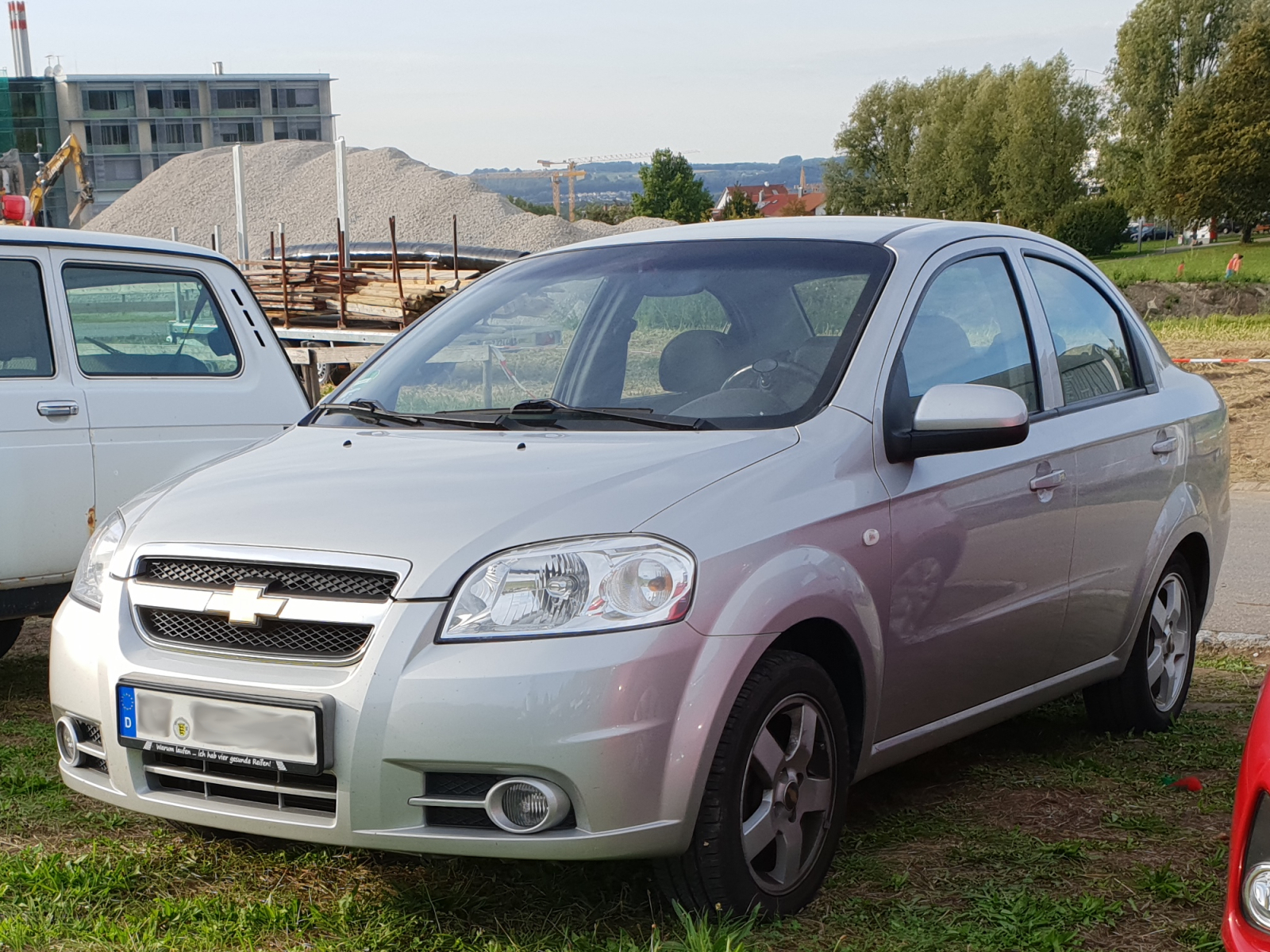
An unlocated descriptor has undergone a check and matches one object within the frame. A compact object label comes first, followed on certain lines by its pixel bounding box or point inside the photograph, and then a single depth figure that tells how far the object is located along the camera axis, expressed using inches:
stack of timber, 826.8
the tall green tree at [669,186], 4084.6
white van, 209.9
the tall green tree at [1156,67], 2694.4
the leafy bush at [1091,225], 3159.5
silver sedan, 117.1
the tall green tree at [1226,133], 2613.2
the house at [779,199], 6343.5
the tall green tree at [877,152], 3491.6
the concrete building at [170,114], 4640.8
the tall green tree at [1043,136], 3029.0
